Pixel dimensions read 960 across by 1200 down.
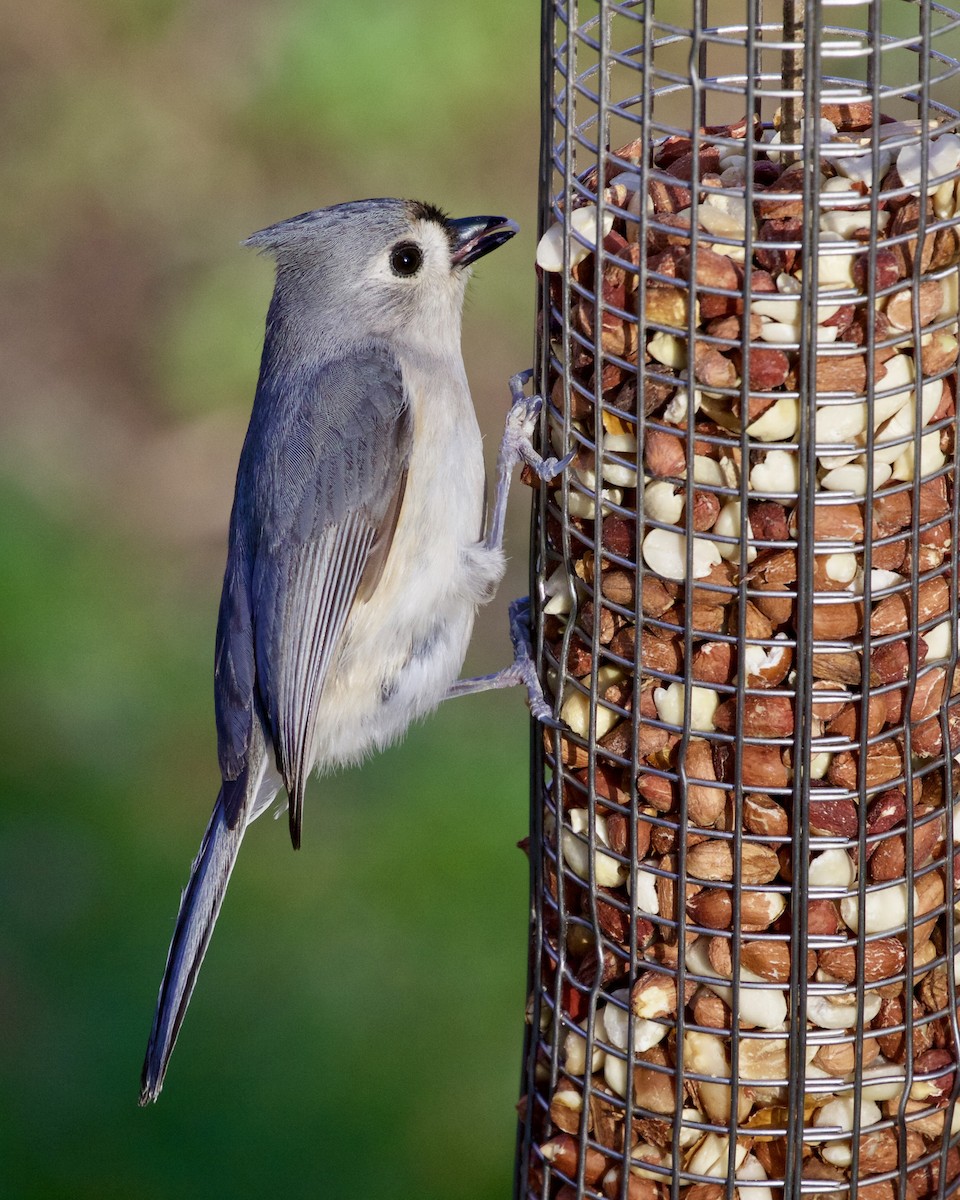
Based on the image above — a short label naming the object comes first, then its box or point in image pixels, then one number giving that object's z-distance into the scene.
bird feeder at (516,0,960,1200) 4.54
